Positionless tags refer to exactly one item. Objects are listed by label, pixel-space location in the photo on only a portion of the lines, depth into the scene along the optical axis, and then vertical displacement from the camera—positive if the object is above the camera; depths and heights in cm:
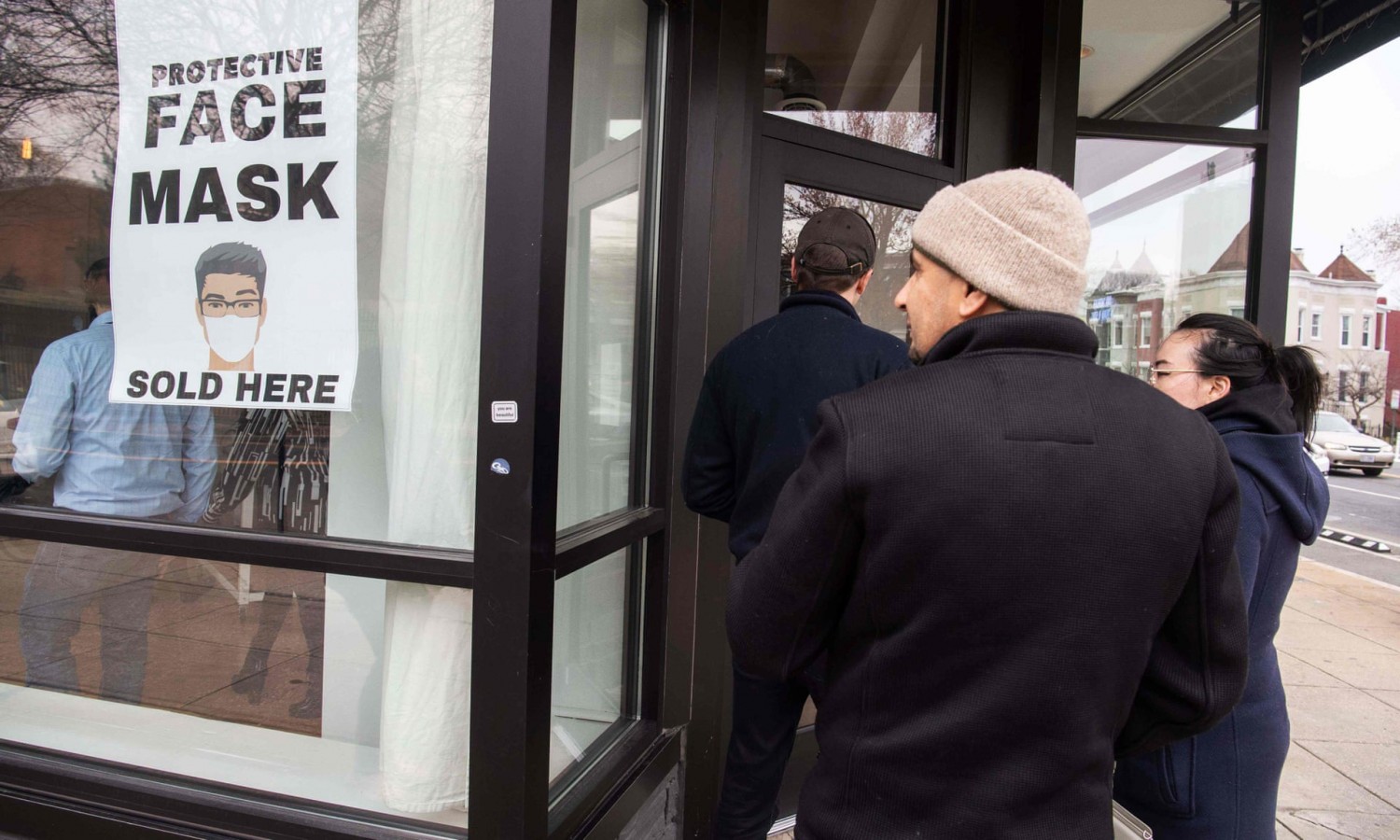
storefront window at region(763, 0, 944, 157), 336 +143
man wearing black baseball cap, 218 -4
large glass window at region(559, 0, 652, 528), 238 +40
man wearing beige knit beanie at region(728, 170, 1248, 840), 107 -21
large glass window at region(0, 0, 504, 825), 201 -26
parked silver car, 2292 -88
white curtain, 198 +8
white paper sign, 202 +45
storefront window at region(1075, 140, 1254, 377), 372 +79
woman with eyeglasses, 168 -51
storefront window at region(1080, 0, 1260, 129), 369 +163
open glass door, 303 +75
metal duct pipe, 331 +130
